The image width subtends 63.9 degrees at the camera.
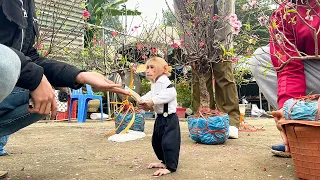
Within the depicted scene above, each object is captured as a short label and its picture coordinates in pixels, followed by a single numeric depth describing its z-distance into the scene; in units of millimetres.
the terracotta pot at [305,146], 1201
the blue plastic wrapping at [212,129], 2276
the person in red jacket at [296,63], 1528
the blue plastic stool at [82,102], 4875
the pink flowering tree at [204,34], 2668
